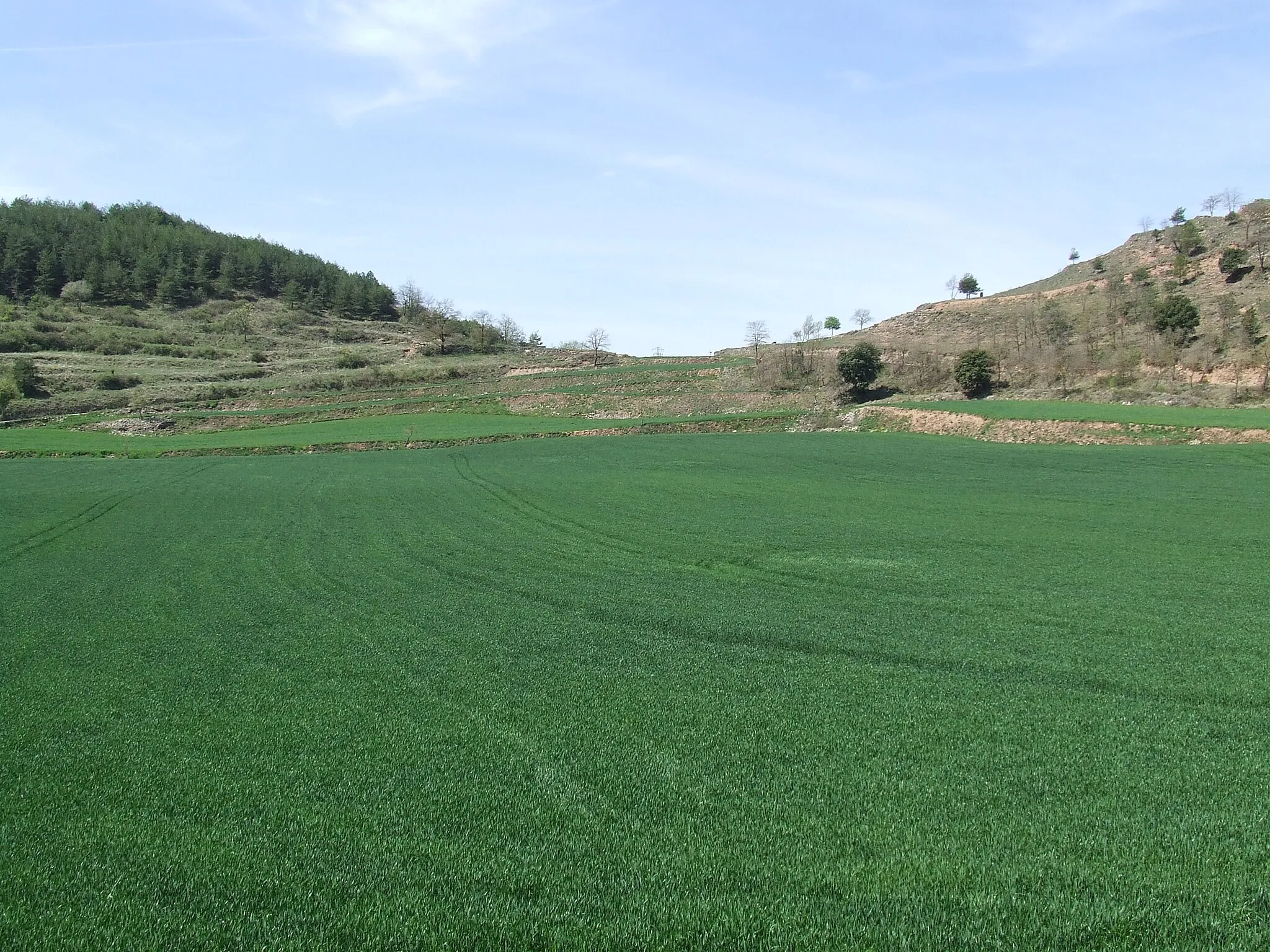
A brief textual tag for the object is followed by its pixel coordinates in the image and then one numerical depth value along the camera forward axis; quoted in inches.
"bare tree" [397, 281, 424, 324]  6092.5
